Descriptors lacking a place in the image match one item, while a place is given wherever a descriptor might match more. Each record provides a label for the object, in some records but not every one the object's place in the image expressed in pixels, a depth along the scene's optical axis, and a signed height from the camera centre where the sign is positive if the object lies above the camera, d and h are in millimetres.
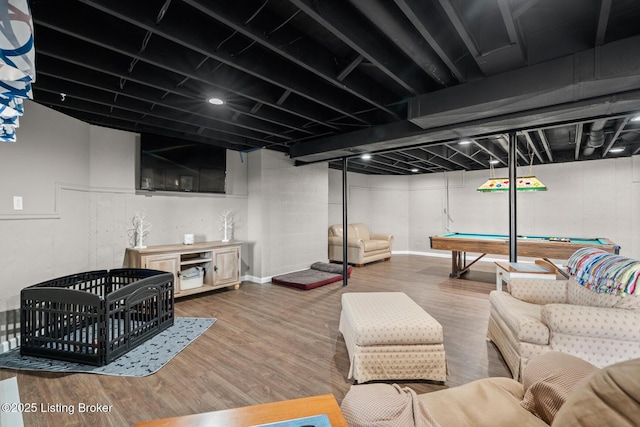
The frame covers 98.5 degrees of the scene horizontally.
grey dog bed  5039 -1222
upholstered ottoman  2170 -1081
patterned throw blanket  1988 -449
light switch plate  2855 +131
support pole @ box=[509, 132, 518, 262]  3469 +167
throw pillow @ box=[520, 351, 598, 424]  1132 -732
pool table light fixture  5016 +587
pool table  4473 -531
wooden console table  3914 -721
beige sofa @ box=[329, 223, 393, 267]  6883 -767
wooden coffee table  1099 -828
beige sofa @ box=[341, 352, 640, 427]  1115 -827
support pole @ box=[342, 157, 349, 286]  5234 -246
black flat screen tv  4238 +842
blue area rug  2363 -1326
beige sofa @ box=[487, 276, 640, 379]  1896 -836
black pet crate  2471 -996
